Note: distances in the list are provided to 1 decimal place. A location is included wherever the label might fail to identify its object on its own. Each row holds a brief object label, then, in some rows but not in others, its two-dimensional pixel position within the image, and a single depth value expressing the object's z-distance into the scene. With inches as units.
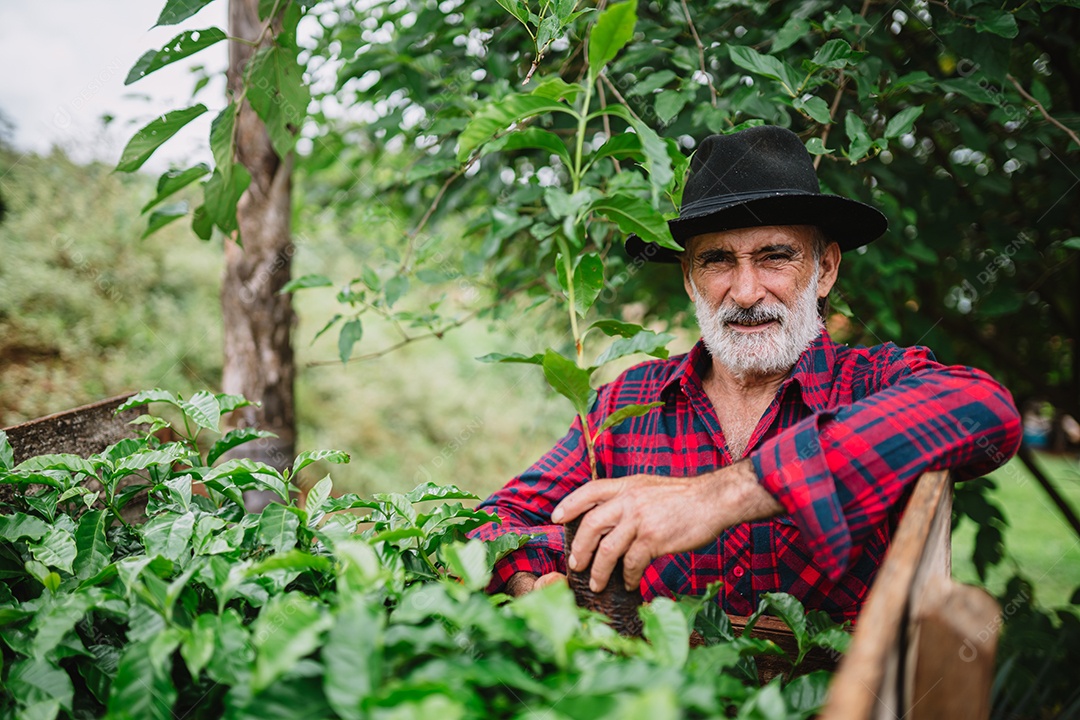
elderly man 41.8
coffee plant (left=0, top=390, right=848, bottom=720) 26.9
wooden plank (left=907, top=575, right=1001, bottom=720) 27.0
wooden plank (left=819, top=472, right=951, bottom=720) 22.6
